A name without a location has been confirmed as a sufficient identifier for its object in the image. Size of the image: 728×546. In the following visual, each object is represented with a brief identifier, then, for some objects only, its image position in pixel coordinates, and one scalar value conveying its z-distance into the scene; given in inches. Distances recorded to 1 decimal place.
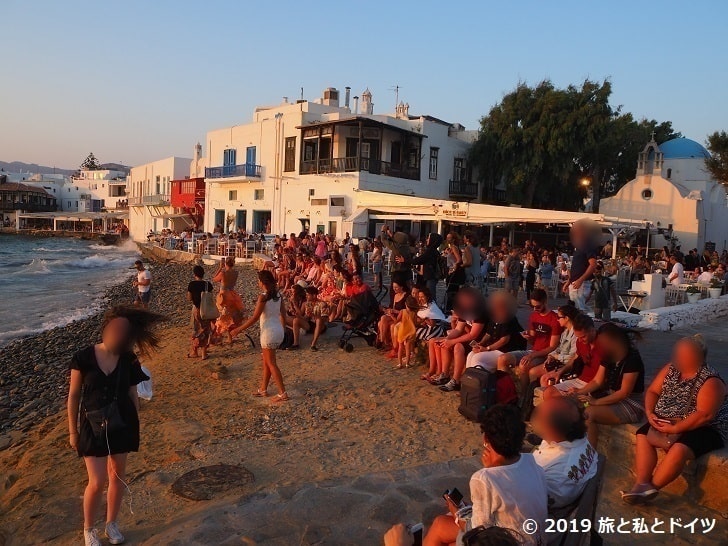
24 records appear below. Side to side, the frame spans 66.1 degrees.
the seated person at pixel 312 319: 347.9
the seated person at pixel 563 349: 200.6
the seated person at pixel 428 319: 280.5
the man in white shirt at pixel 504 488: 96.7
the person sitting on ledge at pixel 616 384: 168.6
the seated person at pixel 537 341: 217.0
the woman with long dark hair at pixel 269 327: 247.3
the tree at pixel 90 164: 4352.9
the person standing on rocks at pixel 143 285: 491.8
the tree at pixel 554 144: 1152.2
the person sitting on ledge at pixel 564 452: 110.0
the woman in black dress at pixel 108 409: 138.6
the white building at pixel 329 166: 1098.1
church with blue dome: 989.2
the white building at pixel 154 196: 1834.4
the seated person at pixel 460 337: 243.3
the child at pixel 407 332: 290.4
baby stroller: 341.4
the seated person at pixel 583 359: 184.2
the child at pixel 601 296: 312.5
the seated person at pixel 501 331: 234.4
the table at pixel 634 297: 431.3
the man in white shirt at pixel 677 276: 519.5
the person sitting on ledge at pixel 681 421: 139.9
